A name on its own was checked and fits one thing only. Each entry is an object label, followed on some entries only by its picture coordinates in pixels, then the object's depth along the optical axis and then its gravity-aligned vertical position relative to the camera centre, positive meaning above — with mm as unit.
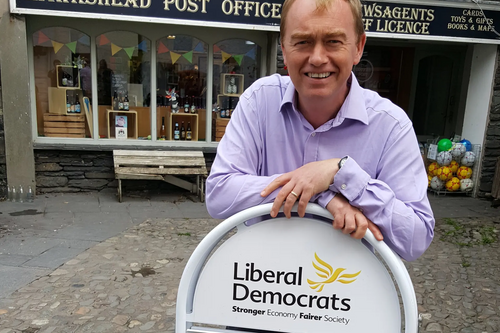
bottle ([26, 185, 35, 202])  6070 -1513
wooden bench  6121 -1081
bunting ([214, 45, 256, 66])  6809 +634
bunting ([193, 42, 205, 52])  6680 +717
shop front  5812 +327
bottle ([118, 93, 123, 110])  6730 -172
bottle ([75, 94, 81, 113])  6578 -255
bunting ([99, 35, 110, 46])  6387 +742
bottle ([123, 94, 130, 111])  6750 -200
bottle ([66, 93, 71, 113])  6539 -244
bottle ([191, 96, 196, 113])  6969 -195
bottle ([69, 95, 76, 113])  6559 -288
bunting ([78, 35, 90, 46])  6320 +725
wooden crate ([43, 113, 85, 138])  6477 -550
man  1158 -144
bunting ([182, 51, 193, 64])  6703 +588
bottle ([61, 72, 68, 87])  6469 +131
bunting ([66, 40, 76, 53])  6328 +632
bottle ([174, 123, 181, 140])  6902 -636
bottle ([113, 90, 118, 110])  6711 -159
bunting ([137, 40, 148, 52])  6539 +694
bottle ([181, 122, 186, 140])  6953 -621
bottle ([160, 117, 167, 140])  6910 -614
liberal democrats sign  1177 -519
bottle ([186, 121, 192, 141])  6969 -635
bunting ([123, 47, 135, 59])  6520 +611
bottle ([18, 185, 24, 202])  6059 -1487
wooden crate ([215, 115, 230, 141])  6938 -499
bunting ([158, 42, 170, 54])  6590 +672
